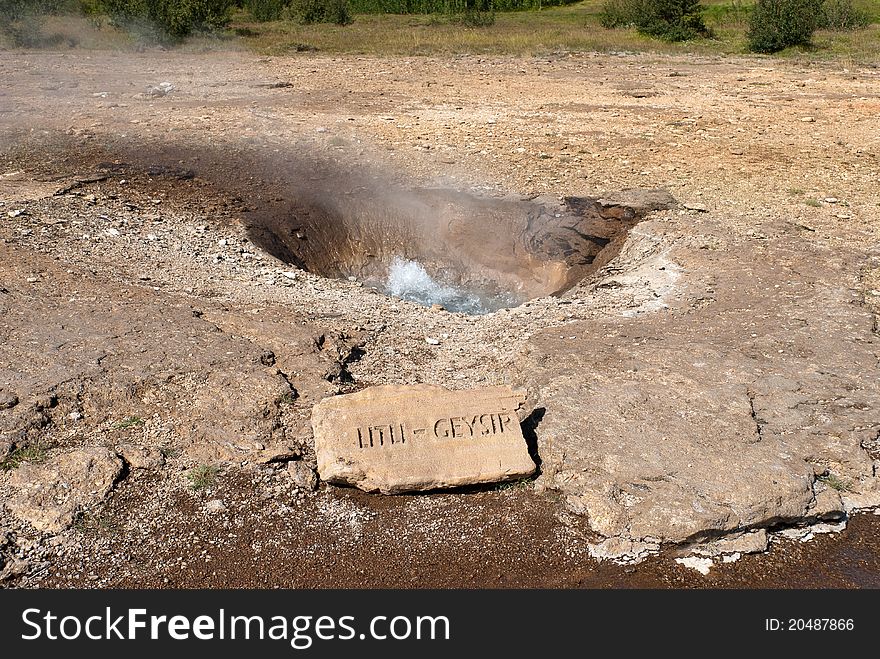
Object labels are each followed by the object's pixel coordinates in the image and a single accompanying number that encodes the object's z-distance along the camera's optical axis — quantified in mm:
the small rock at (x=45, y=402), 4031
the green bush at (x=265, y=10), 23453
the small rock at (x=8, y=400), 4008
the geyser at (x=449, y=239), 7488
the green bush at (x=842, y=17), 20812
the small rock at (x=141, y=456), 3811
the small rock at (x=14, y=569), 3229
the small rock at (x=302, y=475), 3797
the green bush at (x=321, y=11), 23297
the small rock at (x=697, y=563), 3412
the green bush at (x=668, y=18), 19875
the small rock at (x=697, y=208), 7402
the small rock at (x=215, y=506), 3627
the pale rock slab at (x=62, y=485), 3490
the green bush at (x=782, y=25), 17406
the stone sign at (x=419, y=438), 3756
